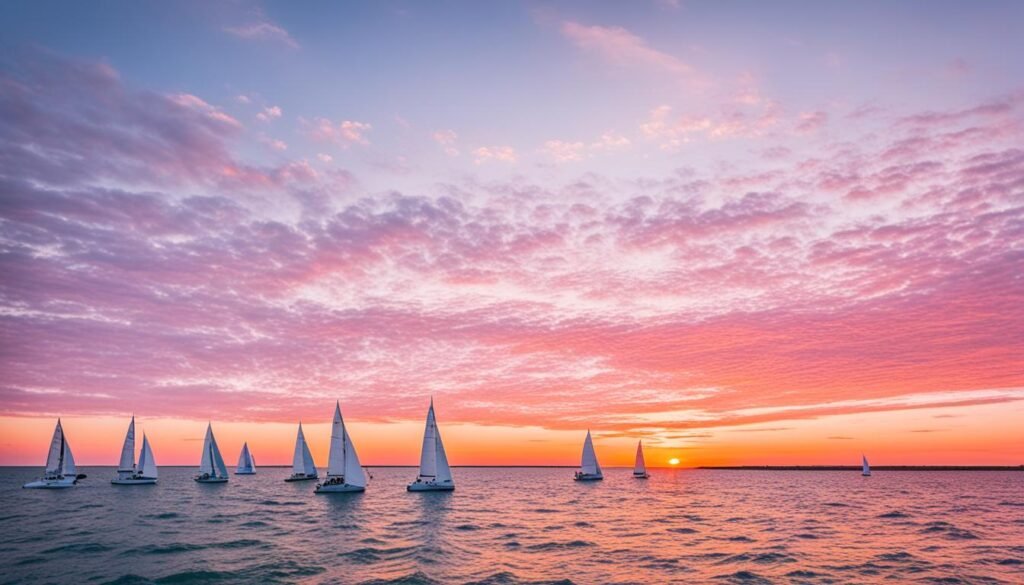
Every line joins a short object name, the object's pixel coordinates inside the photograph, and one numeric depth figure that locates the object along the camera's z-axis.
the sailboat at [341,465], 93.06
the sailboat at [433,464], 92.88
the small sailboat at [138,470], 121.79
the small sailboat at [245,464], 175.00
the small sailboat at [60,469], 115.38
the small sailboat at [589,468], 152.75
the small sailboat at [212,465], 134.04
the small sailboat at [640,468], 178.18
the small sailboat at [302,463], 138.75
